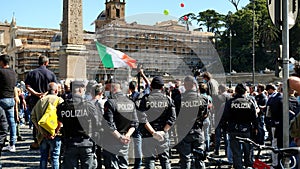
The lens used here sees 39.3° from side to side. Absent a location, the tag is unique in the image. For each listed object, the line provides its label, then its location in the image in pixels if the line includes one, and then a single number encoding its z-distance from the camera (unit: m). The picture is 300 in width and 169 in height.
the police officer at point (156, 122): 6.24
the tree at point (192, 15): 75.50
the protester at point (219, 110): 8.77
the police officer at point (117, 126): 5.79
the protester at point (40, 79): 8.09
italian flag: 14.38
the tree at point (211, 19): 71.88
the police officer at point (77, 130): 5.41
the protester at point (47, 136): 6.22
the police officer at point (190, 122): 6.48
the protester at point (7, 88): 7.71
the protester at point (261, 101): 10.67
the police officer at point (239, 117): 7.17
